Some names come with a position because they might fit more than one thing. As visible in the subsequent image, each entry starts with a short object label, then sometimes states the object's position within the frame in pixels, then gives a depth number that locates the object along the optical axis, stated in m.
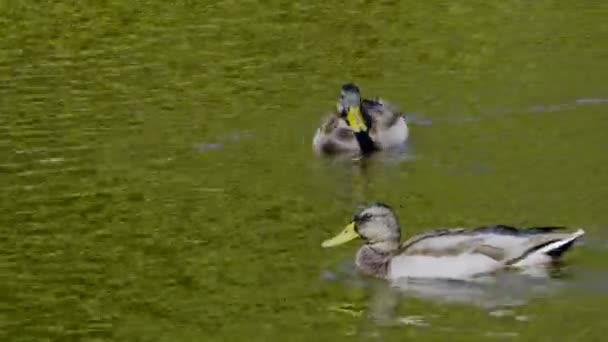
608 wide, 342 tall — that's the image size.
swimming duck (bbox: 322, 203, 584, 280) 18.39
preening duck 24.38
